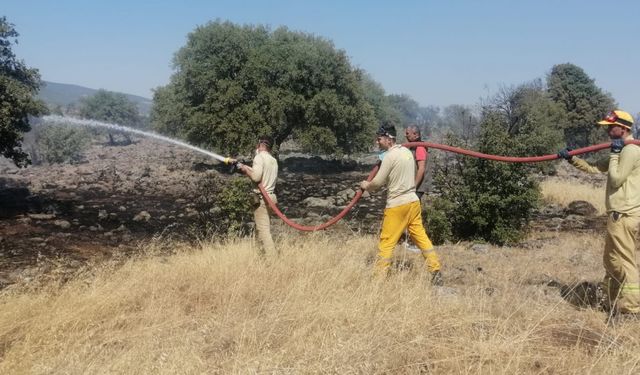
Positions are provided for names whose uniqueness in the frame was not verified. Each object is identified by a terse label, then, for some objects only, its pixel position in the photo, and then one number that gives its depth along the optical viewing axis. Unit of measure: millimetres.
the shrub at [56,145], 38562
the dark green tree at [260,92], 30438
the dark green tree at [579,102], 41781
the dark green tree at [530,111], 11438
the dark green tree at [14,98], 17344
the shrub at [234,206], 10219
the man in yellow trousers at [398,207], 5781
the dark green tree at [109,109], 73438
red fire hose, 5215
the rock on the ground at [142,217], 16528
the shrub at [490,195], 10688
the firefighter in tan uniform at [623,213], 4758
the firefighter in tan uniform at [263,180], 7184
